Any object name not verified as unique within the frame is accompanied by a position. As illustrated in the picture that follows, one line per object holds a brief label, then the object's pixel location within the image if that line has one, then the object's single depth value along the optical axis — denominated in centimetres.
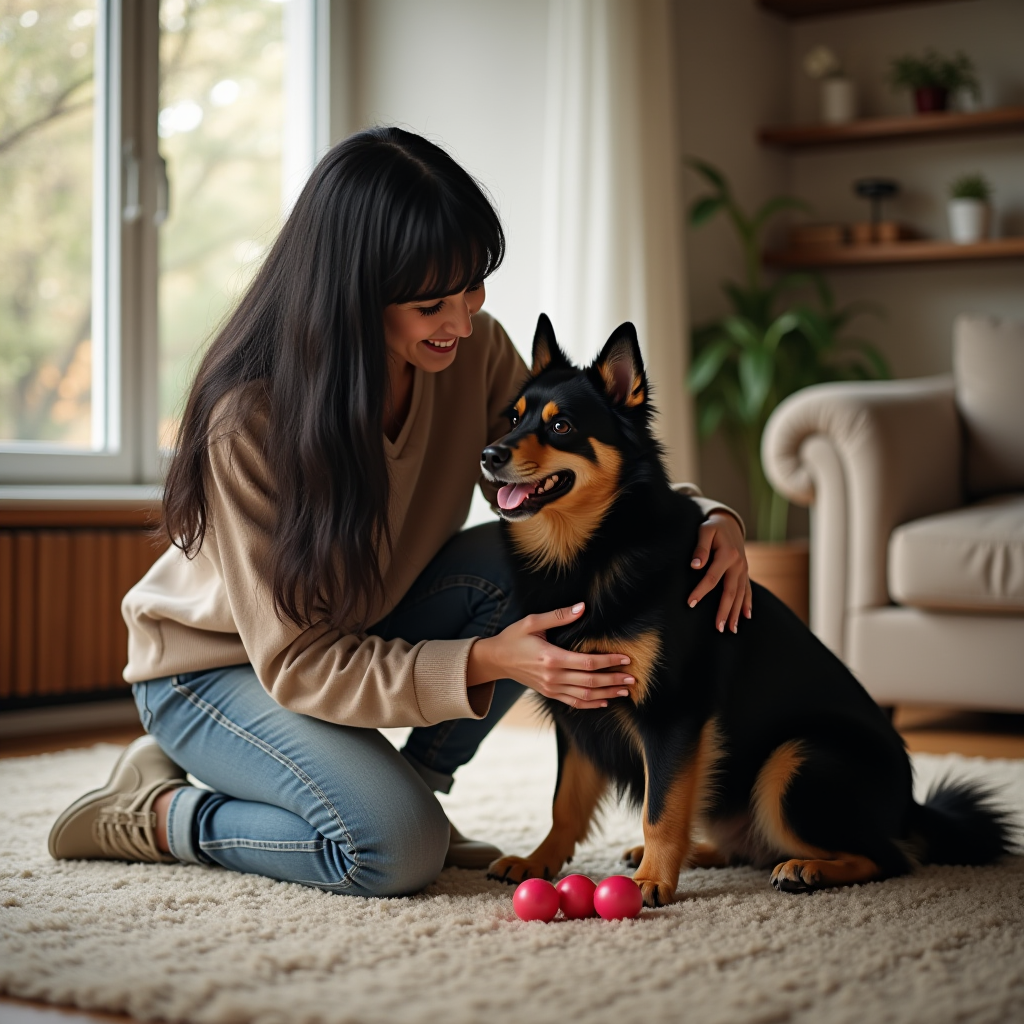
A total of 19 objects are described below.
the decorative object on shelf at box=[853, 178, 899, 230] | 484
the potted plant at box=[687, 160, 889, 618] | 401
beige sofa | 304
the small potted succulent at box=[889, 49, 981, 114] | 475
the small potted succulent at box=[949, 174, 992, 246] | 468
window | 340
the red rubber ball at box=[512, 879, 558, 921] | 159
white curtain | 405
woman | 167
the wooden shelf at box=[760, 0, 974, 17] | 503
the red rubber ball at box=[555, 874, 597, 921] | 161
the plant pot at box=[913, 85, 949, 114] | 478
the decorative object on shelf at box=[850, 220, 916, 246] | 482
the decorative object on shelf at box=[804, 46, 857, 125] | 496
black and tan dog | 165
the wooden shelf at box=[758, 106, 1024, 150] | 470
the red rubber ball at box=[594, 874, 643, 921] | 157
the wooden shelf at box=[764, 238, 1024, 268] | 466
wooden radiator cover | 316
